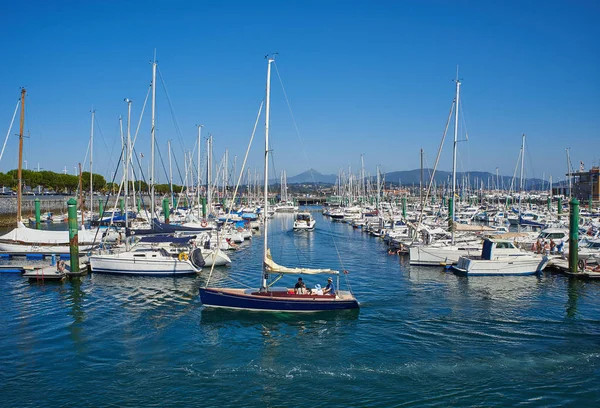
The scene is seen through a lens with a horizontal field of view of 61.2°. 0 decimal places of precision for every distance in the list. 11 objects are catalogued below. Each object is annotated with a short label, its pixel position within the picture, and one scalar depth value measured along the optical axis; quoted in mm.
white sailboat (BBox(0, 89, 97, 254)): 47062
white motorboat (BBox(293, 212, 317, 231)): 78188
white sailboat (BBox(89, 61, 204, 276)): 37000
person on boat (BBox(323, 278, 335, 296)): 26475
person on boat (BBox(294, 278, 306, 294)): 26203
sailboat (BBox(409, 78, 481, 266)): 41969
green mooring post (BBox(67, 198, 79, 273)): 36009
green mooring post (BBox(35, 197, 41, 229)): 69844
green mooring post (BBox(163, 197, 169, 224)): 65762
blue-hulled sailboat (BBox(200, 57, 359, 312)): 25688
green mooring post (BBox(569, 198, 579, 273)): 36375
